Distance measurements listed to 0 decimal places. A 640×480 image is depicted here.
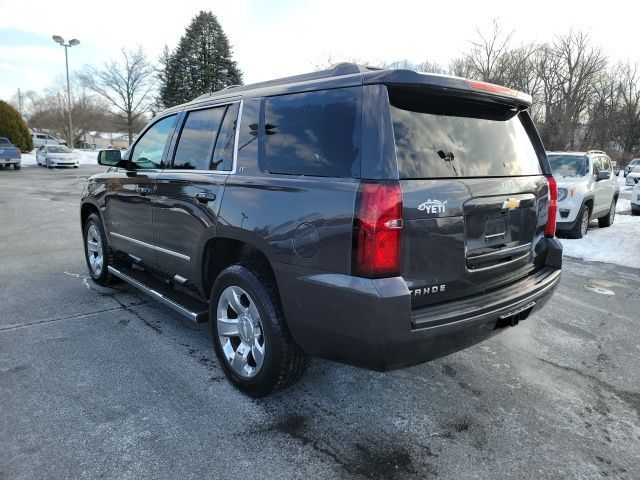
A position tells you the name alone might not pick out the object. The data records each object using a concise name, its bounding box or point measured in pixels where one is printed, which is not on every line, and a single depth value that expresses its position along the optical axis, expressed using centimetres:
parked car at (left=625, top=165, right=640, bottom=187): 2547
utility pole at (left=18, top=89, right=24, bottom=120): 8342
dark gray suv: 231
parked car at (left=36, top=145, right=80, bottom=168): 2925
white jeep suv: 880
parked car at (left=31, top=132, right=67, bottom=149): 4614
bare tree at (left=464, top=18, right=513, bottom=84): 4093
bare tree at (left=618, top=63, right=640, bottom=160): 4934
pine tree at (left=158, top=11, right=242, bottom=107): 4434
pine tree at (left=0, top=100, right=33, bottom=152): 3244
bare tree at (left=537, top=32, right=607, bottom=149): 4231
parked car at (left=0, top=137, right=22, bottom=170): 2598
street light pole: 3169
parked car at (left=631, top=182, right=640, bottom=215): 1354
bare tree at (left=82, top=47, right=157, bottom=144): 4791
